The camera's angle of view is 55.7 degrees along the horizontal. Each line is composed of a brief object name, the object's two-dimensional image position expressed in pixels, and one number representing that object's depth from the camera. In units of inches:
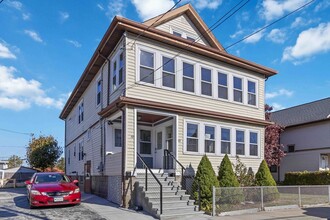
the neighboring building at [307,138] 961.5
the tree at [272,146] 937.0
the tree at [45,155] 1369.3
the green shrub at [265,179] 525.7
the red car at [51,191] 427.5
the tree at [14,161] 2631.4
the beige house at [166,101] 504.4
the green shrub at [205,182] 454.4
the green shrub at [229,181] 459.6
